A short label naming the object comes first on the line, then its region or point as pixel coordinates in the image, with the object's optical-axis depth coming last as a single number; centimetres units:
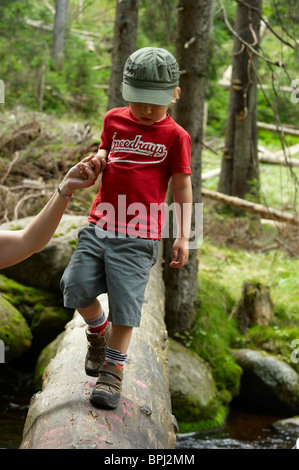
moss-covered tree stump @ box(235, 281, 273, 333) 712
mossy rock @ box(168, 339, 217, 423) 589
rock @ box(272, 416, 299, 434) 592
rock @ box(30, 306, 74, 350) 656
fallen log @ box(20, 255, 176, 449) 247
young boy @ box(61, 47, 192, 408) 283
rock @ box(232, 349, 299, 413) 645
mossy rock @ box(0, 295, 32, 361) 597
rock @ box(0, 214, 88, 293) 671
